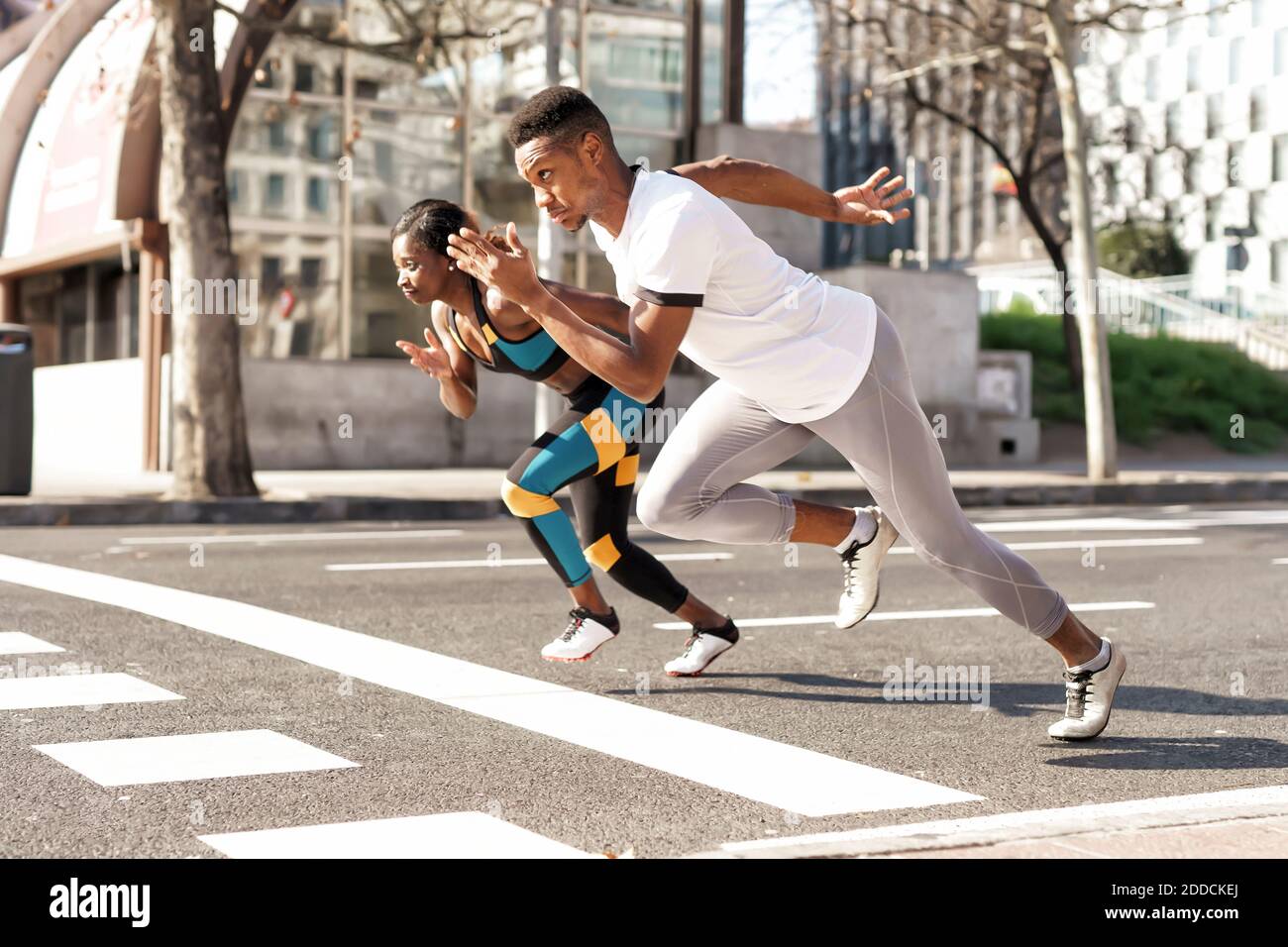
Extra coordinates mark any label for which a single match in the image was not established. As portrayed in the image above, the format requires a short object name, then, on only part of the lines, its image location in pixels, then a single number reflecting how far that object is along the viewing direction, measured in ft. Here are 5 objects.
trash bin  46.57
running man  14.52
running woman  18.84
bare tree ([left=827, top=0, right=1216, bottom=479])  61.11
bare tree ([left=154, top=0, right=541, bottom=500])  47.11
